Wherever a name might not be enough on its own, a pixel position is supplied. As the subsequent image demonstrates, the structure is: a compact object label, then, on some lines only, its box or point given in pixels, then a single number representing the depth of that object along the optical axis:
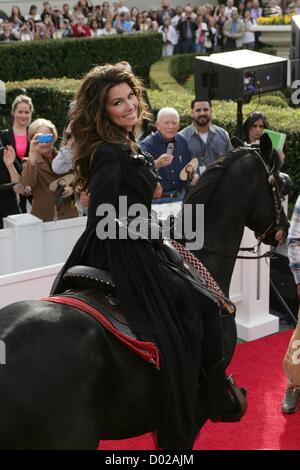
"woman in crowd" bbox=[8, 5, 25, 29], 22.04
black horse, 3.01
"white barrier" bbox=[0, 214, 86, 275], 6.14
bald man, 6.99
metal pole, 7.12
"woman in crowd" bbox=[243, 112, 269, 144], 7.76
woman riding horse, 3.54
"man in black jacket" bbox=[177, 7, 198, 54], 24.61
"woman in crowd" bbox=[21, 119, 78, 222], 7.05
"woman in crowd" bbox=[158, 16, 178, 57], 24.66
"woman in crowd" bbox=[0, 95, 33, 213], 7.90
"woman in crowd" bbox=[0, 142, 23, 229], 7.25
